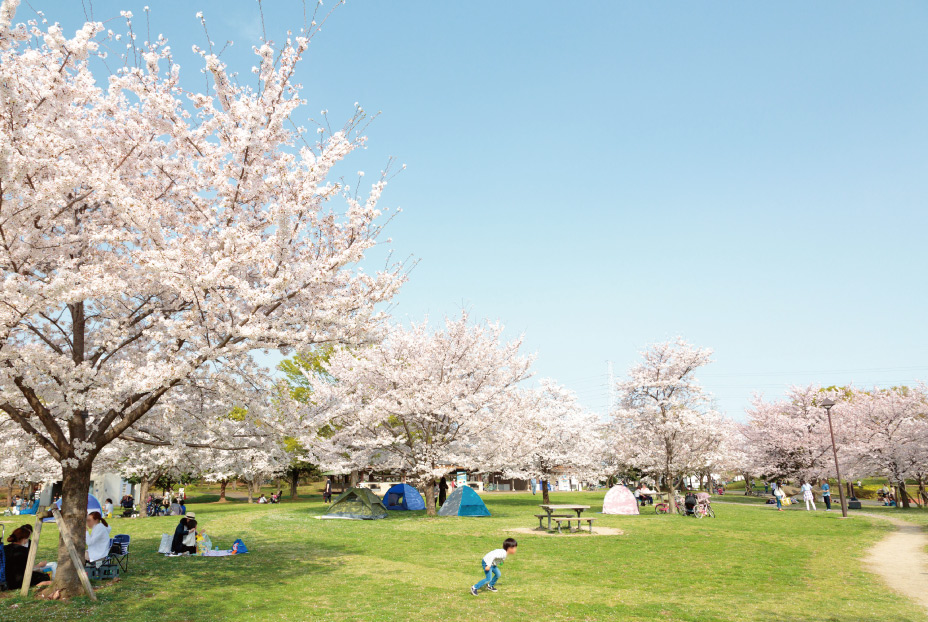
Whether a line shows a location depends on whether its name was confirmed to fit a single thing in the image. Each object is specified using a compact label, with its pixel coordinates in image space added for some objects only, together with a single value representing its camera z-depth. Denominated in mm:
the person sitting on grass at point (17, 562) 10641
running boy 10859
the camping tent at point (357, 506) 29347
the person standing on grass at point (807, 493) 33375
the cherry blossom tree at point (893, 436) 33938
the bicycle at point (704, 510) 27906
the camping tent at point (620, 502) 30453
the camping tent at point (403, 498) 35500
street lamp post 28017
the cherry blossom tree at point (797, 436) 40844
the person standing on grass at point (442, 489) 35209
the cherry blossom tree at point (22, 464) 11883
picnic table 21084
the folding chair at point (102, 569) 11398
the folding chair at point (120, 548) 12438
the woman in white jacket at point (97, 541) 11258
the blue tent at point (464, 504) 29125
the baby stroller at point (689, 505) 28119
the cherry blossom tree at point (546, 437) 29156
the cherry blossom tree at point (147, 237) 8164
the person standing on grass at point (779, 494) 35053
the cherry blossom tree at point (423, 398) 26984
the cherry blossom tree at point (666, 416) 32188
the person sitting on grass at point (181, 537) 15852
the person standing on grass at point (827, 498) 33700
